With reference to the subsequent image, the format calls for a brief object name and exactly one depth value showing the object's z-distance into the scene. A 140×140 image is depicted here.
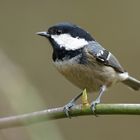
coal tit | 2.96
